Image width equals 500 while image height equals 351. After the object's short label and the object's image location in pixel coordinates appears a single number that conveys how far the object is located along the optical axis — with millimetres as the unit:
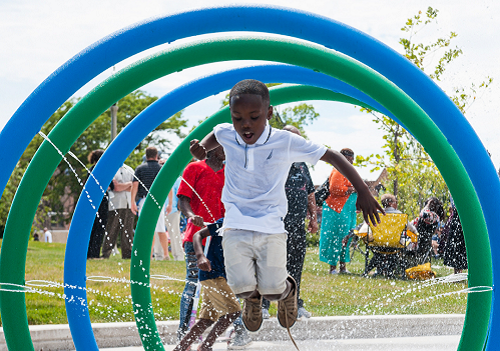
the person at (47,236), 37631
